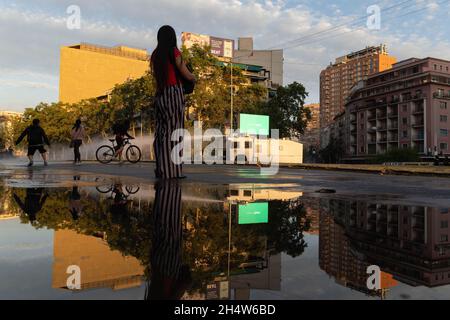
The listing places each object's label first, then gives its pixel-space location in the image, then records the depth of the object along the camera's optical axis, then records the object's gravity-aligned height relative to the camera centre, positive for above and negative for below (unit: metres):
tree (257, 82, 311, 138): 54.69 +7.89
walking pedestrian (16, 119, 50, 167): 14.24 +0.94
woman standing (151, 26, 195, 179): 6.62 +1.27
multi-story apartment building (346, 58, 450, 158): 68.81 +10.70
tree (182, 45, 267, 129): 43.34 +8.66
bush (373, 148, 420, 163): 54.22 +1.11
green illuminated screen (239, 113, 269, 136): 39.16 +4.09
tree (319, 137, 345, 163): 98.62 +3.22
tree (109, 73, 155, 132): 46.76 +8.47
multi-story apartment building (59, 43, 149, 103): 96.31 +24.15
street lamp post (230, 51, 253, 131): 43.81 +8.17
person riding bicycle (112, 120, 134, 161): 15.27 +1.14
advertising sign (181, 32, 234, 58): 93.69 +29.87
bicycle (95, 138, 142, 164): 15.96 +0.35
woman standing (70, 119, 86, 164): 17.41 +1.15
